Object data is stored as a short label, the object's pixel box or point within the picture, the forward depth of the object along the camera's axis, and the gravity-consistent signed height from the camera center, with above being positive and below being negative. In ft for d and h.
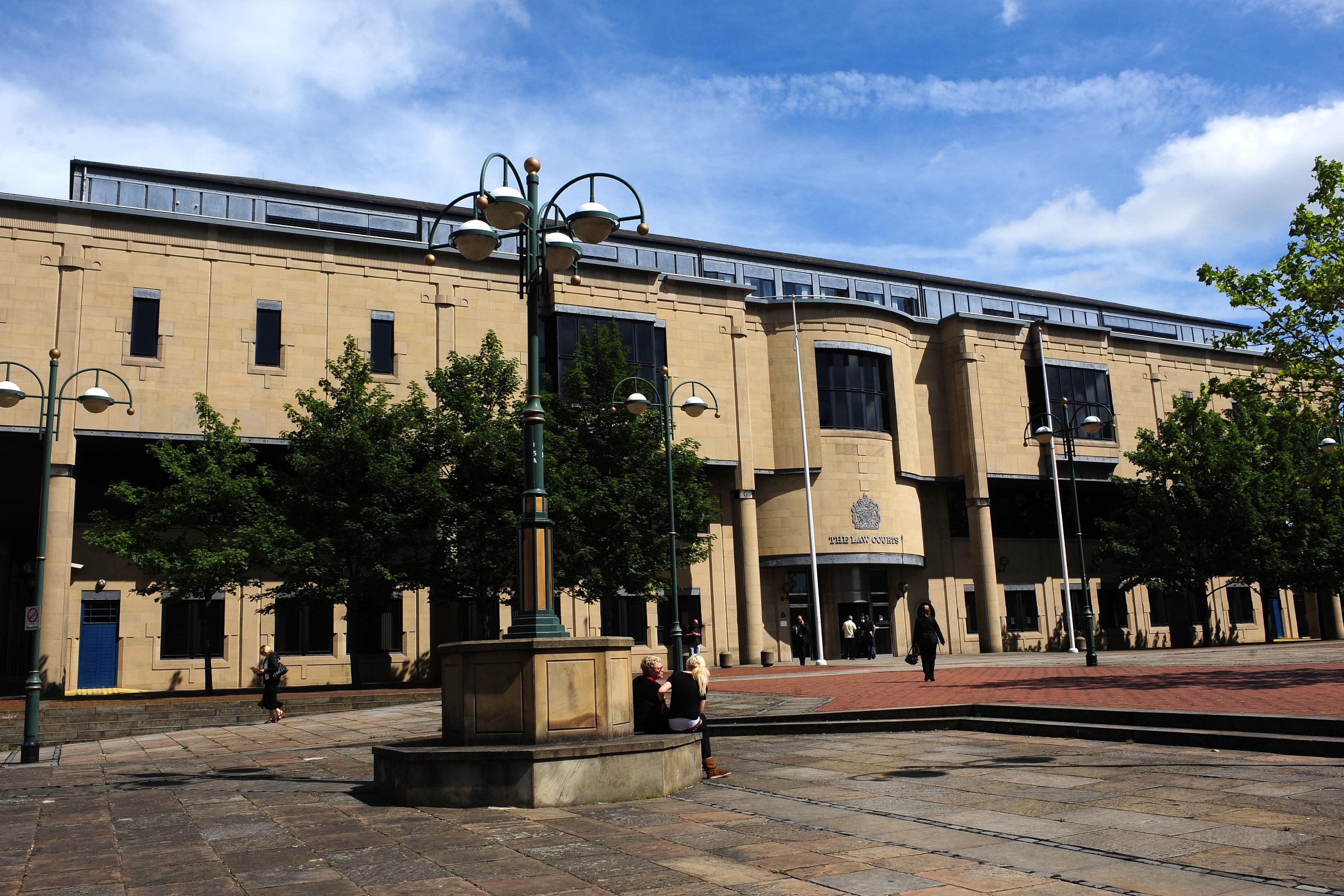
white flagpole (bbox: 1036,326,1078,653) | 142.72 +5.33
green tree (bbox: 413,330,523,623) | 94.53 +13.16
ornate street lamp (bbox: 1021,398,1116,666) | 148.67 +26.60
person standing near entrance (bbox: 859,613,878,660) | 134.10 -4.33
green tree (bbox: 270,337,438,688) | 91.35 +10.76
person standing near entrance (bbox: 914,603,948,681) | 72.08 -2.36
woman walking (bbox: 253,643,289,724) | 72.74 -3.65
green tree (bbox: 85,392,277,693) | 88.02 +9.64
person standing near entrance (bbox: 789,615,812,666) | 125.59 -4.09
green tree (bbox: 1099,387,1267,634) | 142.41 +10.71
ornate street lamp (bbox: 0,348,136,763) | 54.29 +8.55
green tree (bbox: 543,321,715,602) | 98.84 +12.36
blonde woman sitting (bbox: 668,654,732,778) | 37.06 -3.49
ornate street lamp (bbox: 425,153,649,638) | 36.06 +13.10
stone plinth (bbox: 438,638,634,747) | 33.50 -2.45
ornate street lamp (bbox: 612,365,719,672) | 76.13 +15.54
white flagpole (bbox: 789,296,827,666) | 125.18 +8.92
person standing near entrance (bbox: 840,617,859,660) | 134.82 -4.36
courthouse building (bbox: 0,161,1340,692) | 102.83 +26.82
